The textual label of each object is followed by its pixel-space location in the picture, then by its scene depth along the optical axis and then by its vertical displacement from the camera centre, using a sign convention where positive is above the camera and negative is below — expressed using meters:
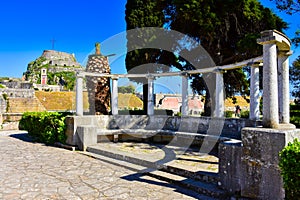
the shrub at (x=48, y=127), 7.95 -0.60
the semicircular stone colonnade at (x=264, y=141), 3.14 -0.47
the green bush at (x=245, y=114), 17.56 -0.36
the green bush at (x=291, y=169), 2.72 -0.67
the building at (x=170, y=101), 37.06 +1.32
